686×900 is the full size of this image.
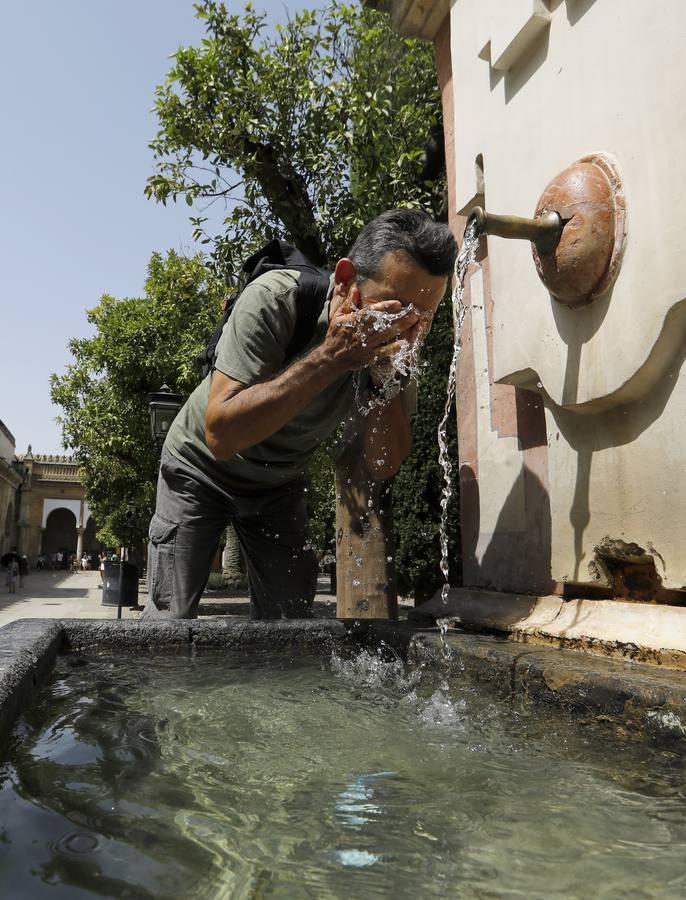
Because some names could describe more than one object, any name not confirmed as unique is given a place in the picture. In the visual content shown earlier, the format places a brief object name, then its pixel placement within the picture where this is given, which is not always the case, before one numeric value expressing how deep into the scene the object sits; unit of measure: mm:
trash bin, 10117
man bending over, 2242
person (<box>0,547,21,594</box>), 21328
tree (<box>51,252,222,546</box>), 14875
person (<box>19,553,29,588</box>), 26266
